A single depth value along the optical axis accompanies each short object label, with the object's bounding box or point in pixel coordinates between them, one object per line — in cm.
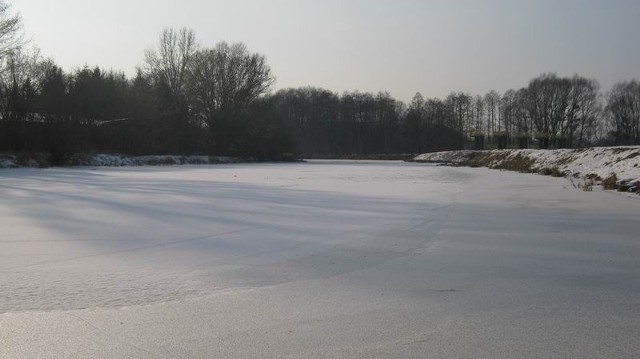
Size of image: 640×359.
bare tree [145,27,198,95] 5241
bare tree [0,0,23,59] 2512
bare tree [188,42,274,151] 4822
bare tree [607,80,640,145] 6488
